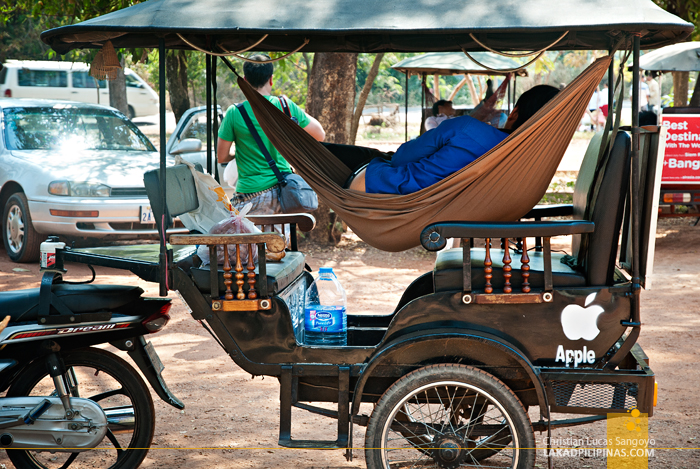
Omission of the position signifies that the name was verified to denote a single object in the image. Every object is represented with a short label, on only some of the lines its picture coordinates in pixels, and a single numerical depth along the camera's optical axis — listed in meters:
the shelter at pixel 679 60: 11.45
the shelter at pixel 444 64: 10.86
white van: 19.70
